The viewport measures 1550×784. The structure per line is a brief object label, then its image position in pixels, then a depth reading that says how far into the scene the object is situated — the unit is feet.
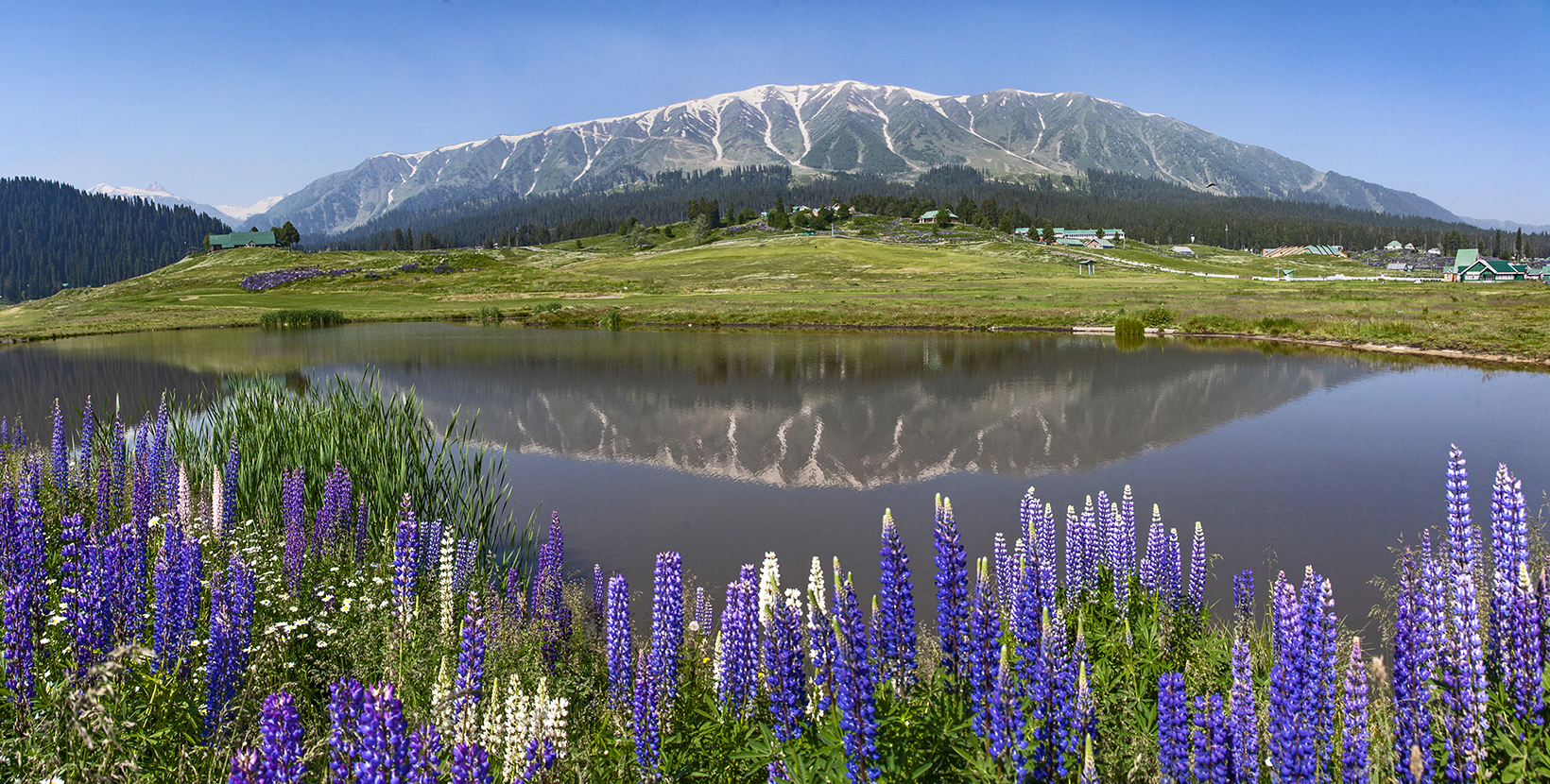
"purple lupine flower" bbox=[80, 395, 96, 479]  34.04
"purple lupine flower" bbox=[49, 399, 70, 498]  32.14
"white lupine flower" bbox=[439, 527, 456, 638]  19.43
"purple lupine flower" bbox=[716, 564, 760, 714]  13.33
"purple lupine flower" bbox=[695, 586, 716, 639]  20.40
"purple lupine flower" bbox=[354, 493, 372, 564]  27.84
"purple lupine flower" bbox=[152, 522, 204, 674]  15.62
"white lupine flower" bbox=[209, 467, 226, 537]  26.35
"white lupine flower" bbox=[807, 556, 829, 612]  14.35
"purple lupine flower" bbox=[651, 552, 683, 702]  13.88
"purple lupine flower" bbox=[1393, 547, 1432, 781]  11.39
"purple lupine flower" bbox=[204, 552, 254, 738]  14.50
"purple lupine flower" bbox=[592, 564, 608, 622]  23.24
